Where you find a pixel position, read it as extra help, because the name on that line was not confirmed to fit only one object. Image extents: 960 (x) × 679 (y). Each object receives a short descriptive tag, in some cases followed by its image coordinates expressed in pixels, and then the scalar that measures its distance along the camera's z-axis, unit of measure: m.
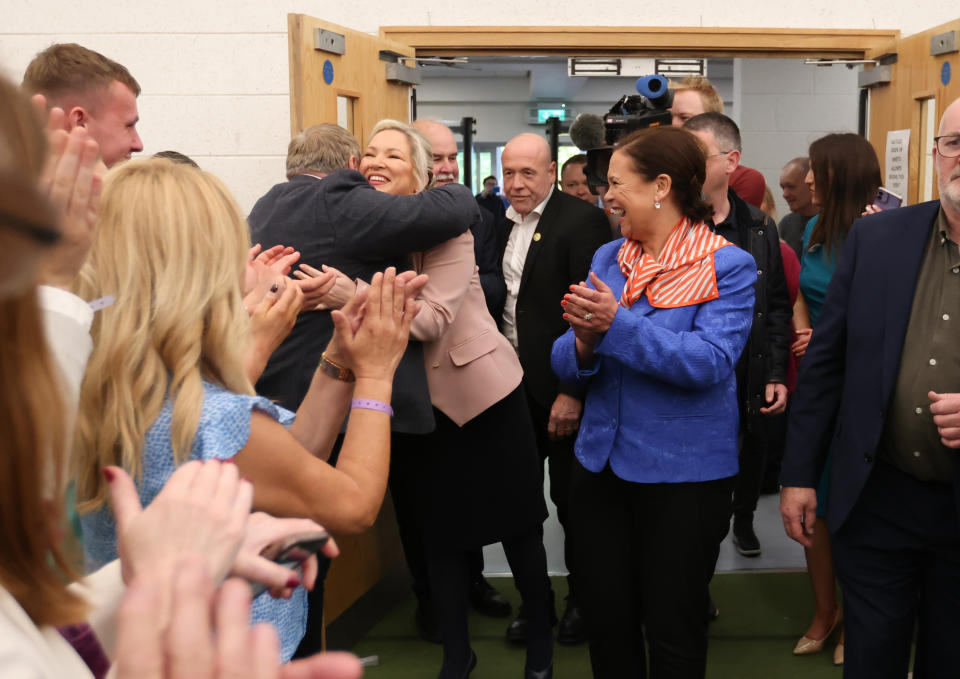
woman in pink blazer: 2.44
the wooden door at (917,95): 3.43
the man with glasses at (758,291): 2.75
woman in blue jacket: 1.95
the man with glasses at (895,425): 1.76
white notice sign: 3.76
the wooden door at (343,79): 2.80
